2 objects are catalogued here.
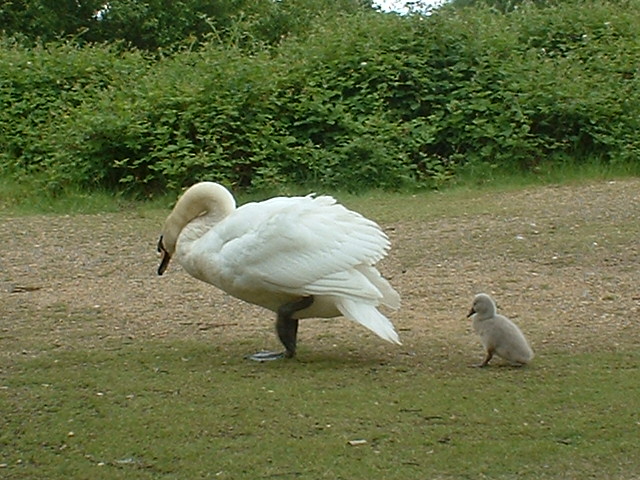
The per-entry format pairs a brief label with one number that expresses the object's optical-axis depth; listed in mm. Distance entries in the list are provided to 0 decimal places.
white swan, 9999
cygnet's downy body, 9786
